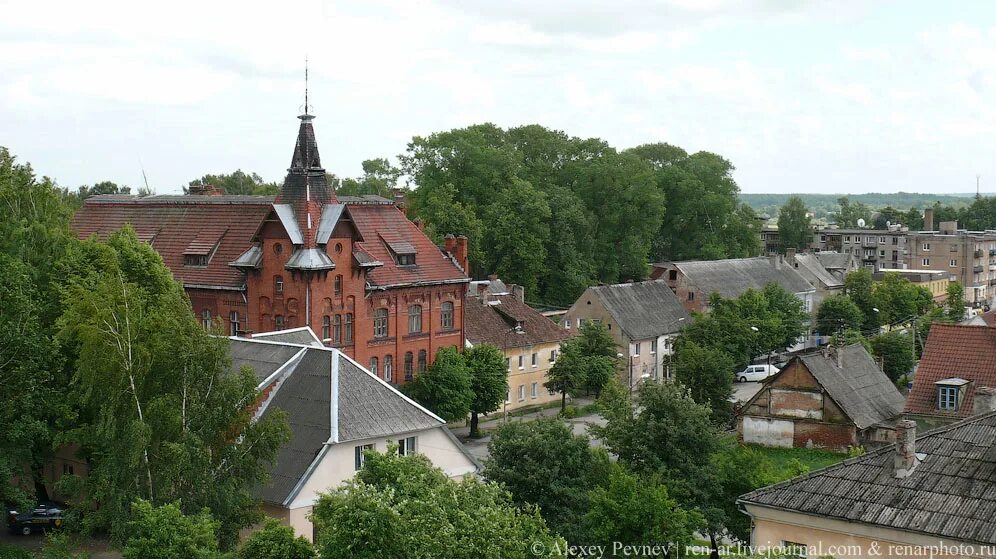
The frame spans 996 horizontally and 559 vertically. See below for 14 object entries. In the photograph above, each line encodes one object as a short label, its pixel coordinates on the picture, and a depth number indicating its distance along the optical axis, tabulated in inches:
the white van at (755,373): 3087.4
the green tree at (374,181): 4507.9
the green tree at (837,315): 3627.0
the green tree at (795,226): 6033.5
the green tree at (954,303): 3737.7
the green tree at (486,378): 2348.7
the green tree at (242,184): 4558.1
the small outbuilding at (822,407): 2134.6
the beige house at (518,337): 2645.2
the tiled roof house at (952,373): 1841.8
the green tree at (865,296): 3799.2
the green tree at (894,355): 2935.5
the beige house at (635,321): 2992.1
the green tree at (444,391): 2255.2
